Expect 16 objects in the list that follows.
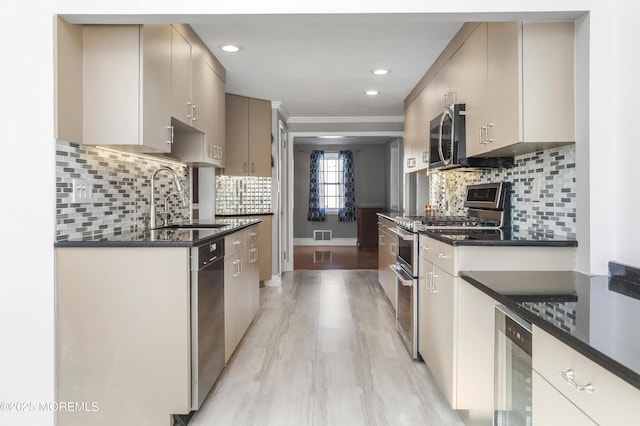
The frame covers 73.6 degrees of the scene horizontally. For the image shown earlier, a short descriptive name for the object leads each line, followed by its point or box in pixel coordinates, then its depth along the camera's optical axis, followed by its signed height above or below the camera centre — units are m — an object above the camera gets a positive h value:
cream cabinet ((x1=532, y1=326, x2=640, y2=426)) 0.80 -0.39
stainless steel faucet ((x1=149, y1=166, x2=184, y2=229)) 2.85 +0.00
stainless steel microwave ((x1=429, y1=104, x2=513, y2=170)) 2.84 +0.42
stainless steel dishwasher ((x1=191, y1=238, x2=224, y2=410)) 2.09 -0.59
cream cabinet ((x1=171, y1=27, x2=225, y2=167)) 2.74 +0.74
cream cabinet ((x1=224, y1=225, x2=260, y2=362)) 2.74 -0.57
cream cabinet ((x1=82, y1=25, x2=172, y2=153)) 2.15 +0.62
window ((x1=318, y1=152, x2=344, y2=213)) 10.03 +0.57
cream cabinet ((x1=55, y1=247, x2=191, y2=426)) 1.97 -0.59
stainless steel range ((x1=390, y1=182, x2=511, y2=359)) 2.81 -0.14
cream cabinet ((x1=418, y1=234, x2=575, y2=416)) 1.90 -0.54
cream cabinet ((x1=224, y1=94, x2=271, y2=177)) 5.21 +0.86
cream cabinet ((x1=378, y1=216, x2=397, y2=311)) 3.90 -0.51
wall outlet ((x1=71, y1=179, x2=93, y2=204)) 2.12 +0.08
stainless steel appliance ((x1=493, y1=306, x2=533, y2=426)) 1.30 -0.55
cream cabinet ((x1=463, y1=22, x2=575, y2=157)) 1.96 +0.58
